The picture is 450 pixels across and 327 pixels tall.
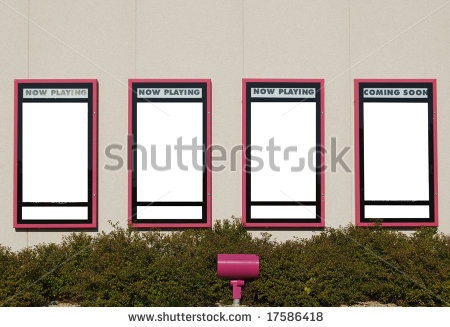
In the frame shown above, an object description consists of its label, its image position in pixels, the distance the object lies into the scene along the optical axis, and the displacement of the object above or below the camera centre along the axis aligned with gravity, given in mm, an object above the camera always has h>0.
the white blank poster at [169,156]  10273 +259
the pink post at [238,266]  5812 -995
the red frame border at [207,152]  10227 +330
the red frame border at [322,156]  10242 +247
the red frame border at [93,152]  10273 +355
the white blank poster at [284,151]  10297 +342
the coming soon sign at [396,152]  10383 +308
